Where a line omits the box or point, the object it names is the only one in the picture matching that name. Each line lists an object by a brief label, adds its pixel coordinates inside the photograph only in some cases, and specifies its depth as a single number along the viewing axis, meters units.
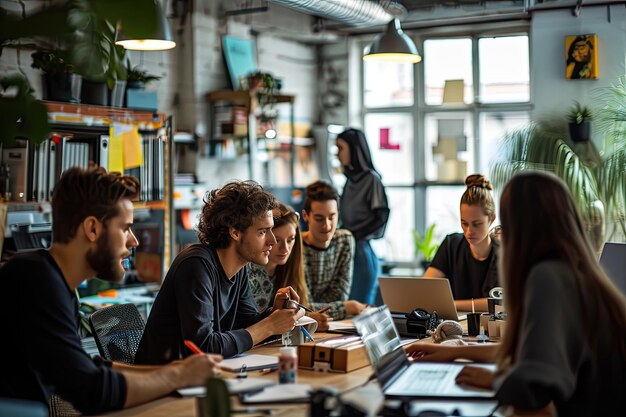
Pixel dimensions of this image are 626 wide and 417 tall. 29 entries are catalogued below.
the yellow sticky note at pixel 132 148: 5.17
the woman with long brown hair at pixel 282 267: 3.84
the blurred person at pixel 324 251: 4.51
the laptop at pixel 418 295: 3.66
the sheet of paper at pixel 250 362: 2.77
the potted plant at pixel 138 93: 5.29
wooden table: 2.29
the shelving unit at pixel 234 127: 6.57
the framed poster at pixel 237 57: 6.79
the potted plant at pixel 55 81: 4.88
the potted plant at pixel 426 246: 7.52
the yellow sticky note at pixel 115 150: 5.07
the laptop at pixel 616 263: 2.98
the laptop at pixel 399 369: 2.31
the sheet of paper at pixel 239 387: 2.33
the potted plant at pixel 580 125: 6.53
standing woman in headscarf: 6.16
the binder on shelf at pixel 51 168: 4.79
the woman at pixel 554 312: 1.96
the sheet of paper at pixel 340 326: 3.60
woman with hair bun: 4.09
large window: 7.71
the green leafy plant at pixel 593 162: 6.27
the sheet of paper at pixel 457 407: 2.18
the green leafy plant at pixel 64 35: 1.33
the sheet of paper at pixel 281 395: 2.27
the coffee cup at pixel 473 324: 3.48
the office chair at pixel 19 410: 1.93
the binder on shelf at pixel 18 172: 4.66
